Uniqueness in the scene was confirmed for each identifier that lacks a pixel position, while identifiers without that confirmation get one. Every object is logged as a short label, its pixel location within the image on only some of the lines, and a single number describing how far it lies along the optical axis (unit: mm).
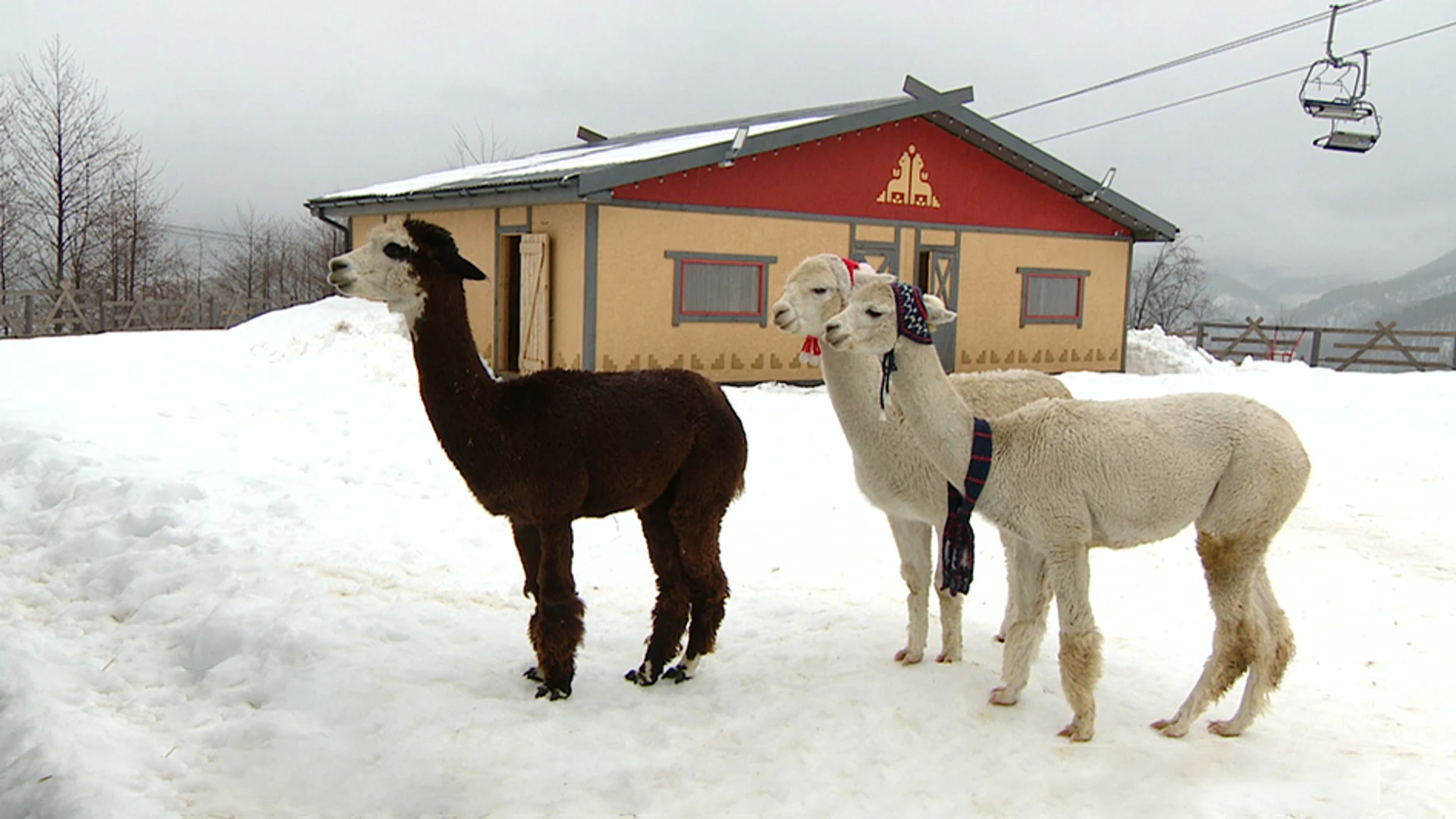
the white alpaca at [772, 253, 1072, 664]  5227
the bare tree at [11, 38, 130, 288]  27062
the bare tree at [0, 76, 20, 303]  27344
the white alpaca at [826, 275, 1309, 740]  4543
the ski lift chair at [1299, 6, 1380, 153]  14258
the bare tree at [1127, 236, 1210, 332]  51406
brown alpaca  4754
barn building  14688
